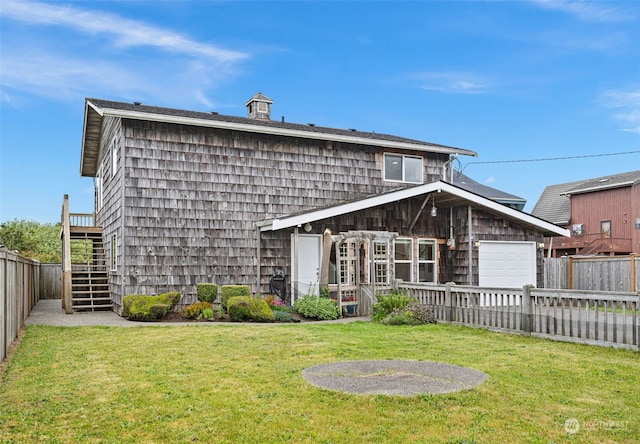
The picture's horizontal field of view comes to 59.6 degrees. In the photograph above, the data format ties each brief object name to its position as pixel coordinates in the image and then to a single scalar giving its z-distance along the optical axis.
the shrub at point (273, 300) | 14.45
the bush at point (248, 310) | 12.94
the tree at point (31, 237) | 34.91
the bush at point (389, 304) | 12.88
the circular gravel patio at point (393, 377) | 5.92
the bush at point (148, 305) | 12.82
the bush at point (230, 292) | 13.83
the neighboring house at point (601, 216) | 30.42
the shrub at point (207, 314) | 13.25
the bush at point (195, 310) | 13.41
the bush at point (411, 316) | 12.20
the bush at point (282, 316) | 13.20
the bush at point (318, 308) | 13.81
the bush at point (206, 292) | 14.08
